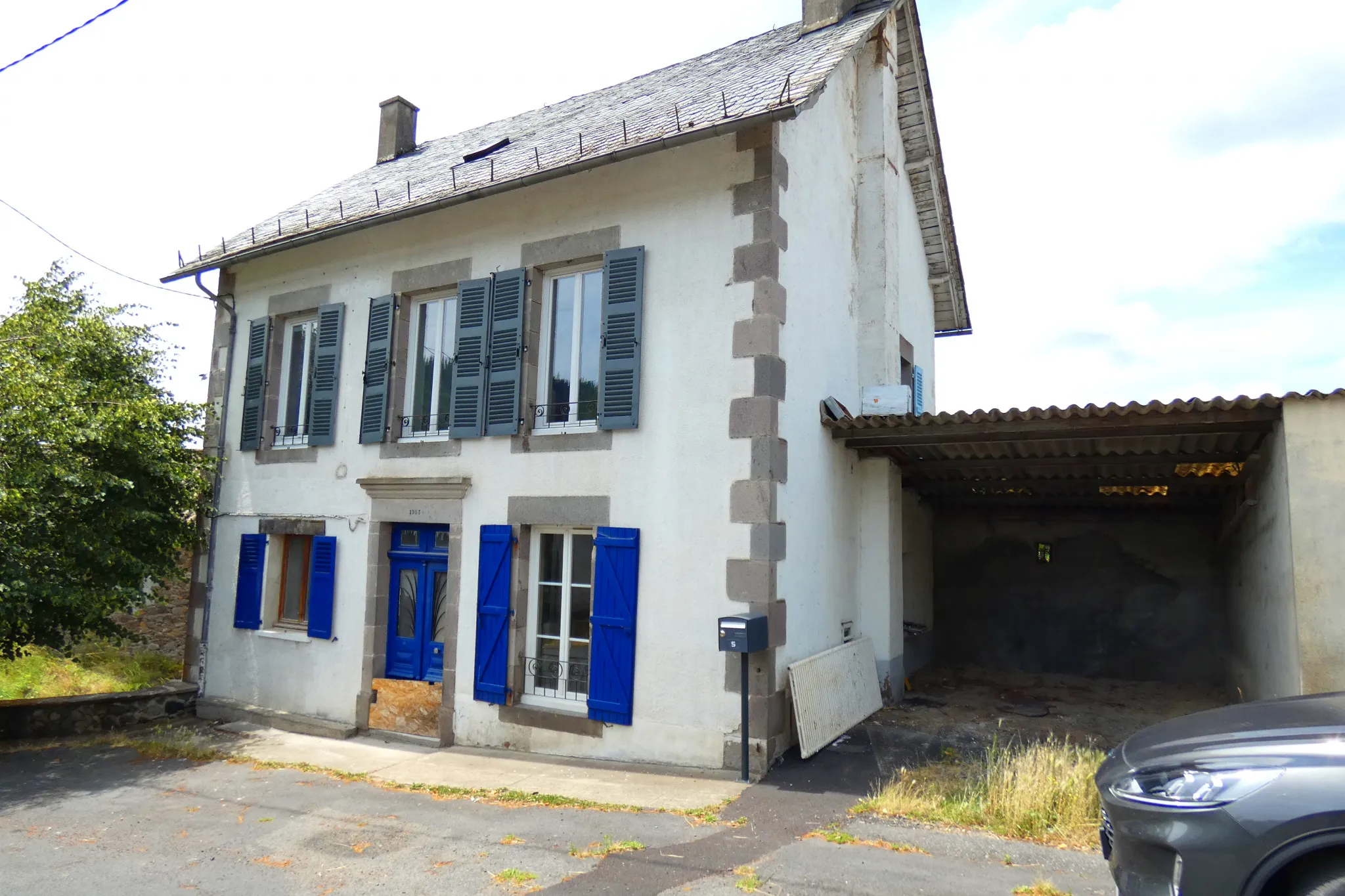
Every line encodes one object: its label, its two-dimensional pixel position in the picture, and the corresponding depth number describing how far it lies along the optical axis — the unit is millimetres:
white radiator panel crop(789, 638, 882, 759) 6902
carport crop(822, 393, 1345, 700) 6527
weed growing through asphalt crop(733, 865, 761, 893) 4266
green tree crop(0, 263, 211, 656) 7898
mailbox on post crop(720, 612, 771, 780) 6262
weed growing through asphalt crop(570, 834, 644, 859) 4844
